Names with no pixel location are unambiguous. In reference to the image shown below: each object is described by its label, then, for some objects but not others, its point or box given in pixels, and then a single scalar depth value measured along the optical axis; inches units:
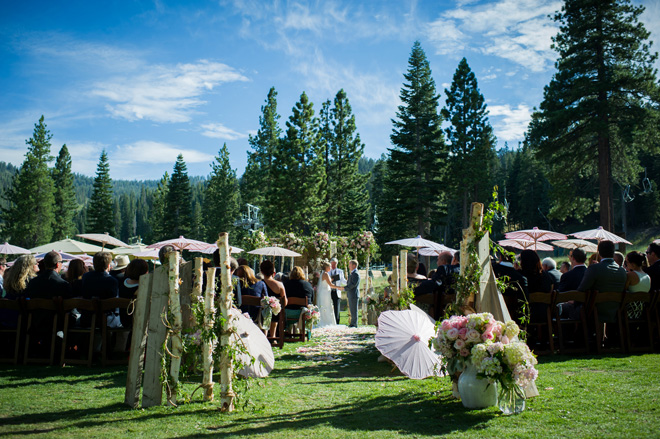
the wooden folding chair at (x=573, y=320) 264.5
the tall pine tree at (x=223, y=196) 2150.6
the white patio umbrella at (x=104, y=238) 587.8
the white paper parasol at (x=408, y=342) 208.7
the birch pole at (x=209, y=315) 175.2
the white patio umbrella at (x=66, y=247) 506.3
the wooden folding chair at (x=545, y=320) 259.9
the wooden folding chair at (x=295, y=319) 354.3
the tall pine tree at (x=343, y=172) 1542.8
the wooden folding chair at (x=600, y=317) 266.2
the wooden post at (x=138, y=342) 177.6
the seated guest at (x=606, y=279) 263.6
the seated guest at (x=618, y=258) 325.2
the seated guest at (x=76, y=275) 275.0
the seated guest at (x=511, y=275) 251.6
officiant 496.4
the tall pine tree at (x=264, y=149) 1836.9
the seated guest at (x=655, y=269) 287.6
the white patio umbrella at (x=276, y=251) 532.1
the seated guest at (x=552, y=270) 309.7
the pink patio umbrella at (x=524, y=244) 499.5
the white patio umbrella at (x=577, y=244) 490.6
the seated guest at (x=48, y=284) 253.6
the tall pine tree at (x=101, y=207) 2017.7
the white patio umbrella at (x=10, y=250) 528.8
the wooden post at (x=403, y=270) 260.5
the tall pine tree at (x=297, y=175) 1401.3
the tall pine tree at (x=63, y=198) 1902.9
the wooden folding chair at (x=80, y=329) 245.4
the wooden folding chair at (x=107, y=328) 244.4
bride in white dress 475.5
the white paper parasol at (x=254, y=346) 188.9
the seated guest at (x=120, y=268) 277.9
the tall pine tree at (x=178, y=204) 2150.6
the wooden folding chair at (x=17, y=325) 249.4
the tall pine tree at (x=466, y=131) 1472.7
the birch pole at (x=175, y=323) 177.8
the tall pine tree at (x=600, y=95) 824.9
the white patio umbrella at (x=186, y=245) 526.1
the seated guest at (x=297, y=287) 363.6
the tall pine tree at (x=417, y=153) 1435.8
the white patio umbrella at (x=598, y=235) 465.0
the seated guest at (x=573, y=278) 285.9
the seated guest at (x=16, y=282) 259.0
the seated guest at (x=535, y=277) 265.7
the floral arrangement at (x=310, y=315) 362.0
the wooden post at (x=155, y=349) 177.8
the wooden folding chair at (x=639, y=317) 270.5
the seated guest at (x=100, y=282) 256.7
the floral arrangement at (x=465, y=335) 169.8
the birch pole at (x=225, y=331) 170.9
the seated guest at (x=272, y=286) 334.2
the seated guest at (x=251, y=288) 299.4
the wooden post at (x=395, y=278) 267.3
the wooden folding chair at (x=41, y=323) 246.7
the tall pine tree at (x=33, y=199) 1612.9
